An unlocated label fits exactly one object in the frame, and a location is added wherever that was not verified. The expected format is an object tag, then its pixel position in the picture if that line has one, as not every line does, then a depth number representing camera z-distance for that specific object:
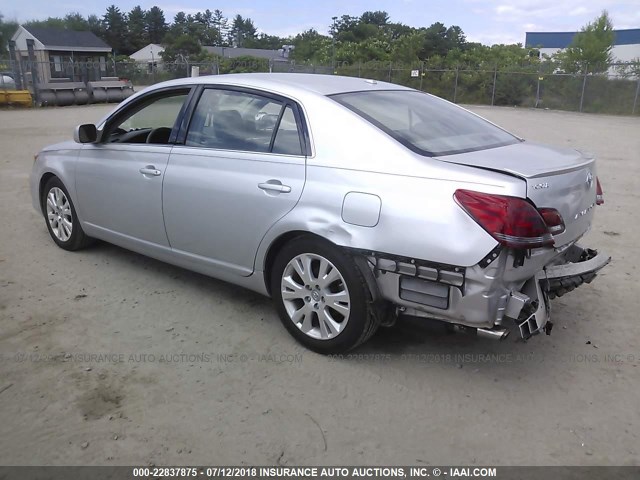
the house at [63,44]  54.06
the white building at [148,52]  84.32
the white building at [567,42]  57.81
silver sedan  2.95
